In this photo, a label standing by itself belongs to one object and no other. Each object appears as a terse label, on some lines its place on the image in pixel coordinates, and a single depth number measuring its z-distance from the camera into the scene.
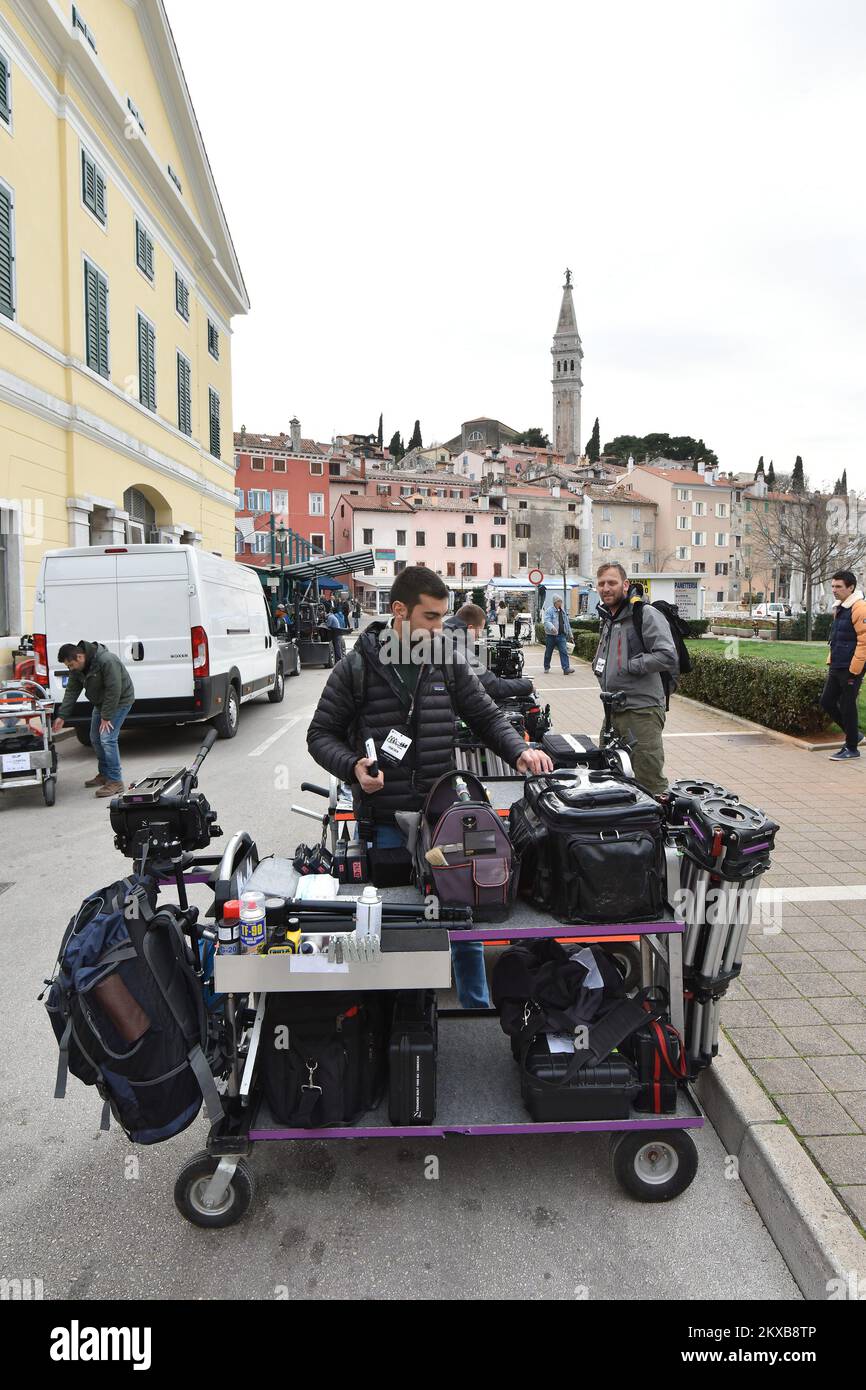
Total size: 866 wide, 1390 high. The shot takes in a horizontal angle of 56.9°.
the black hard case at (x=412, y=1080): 2.75
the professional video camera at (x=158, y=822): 2.90
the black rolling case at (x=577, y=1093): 2.75
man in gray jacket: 5.52
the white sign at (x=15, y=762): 8.24
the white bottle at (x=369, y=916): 2.57
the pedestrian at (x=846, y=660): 8.84
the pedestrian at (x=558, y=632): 20.36
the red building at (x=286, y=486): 67.88
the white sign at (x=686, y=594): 40.00
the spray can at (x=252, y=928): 2.55
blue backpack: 2.44
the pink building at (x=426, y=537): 71.56
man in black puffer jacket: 3.41
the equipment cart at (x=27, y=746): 8.27
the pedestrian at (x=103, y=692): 8.52
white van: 10.02
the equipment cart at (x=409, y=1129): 2.54
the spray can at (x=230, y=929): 2.56
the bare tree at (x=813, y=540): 43.62
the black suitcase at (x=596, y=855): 2.74
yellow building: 14.59
